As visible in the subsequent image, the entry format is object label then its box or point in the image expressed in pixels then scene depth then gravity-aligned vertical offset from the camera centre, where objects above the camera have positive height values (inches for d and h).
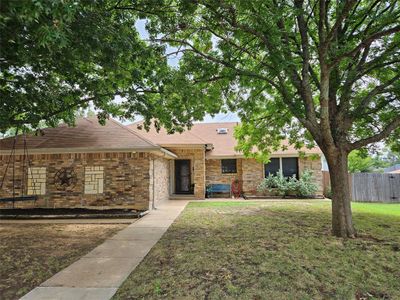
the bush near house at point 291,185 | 636.1 -33.7
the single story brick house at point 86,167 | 461.1 +9.4
